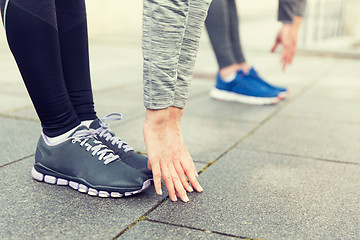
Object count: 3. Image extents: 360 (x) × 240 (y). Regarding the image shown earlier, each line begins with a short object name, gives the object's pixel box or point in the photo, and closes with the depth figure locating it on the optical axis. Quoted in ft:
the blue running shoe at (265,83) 10.74
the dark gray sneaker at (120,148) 5.42
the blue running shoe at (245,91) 10.42
